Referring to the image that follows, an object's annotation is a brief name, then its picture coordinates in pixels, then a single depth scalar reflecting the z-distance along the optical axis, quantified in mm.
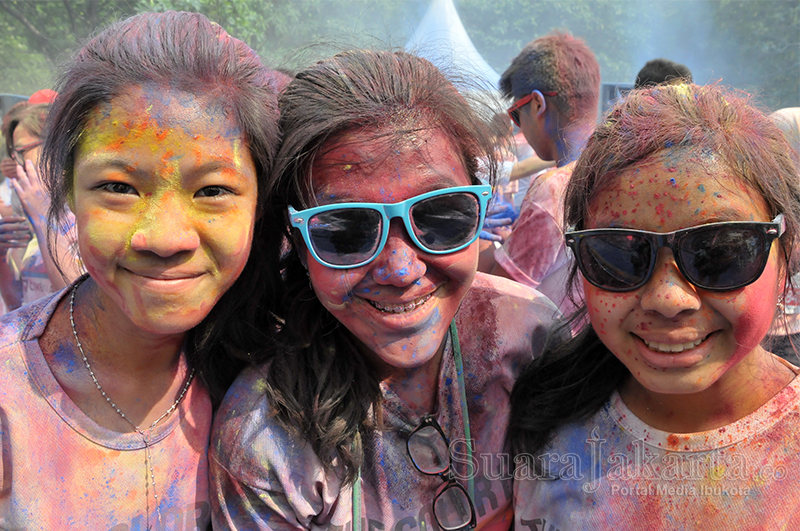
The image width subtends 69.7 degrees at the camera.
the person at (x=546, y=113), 3191
